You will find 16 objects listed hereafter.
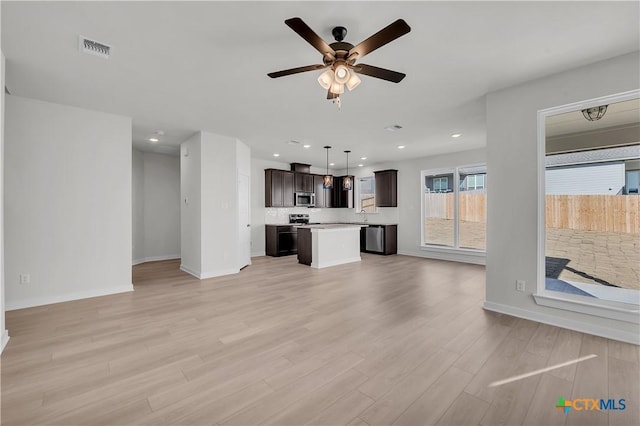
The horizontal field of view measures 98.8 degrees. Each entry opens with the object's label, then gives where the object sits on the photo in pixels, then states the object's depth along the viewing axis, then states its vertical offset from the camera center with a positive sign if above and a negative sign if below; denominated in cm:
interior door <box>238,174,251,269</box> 600 -29
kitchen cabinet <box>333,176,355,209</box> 927 +44
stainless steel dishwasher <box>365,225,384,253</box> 791 -88
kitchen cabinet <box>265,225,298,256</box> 753 -85
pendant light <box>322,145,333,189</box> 679 +70
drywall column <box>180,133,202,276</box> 521 +8
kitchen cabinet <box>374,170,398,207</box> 808 +63
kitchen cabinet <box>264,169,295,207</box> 767 +62
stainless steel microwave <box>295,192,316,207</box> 823 +31
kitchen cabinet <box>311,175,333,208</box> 870 +50
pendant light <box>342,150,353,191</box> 687 +66
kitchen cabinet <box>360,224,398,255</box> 788 -88
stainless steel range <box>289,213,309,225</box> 846 -30
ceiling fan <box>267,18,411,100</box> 189 +116
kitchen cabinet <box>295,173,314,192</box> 827 +83
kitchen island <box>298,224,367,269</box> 611 -85
